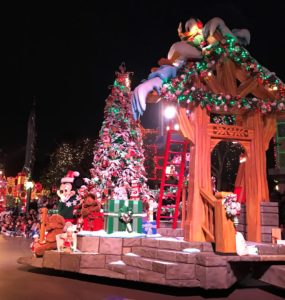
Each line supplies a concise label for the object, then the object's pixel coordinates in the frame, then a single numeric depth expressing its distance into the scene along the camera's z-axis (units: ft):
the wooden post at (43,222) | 24.69
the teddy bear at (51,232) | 24.01
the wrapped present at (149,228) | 26.53
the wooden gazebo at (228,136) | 22.89
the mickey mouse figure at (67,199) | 29.07
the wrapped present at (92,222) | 26.30
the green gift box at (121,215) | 24.67
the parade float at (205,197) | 19.58
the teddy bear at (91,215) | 26.37
